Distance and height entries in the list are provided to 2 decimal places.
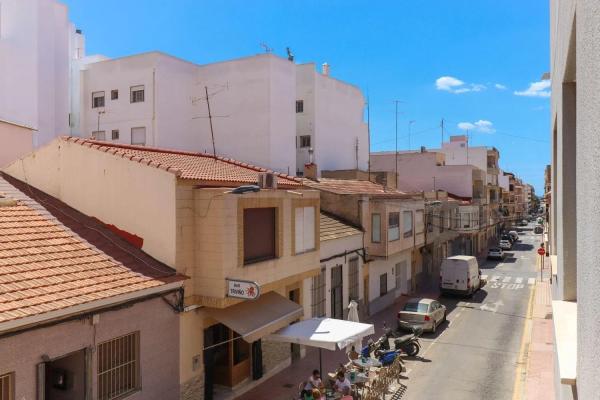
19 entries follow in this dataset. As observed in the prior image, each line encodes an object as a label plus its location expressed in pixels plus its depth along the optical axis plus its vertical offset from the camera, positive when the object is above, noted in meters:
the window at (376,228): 25.53 -1.53
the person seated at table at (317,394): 12.49 -5.24
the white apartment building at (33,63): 31.16 +9.46
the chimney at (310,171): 29.20 +1.81
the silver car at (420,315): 21.70 -5.46
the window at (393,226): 26.23 -1.50
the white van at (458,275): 29.45 -4.84
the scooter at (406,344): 18.28 -5.81
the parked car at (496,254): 49.88 -5.85
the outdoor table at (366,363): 15.38 -5.45
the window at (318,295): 19.62 -4.09
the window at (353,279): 23.38 -4.04
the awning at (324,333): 13.66 -4.08
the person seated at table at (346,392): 13.16 -5.49
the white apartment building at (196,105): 34.62 +7.35
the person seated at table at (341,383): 13.30 -5.29
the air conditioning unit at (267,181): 14.05 +0.59
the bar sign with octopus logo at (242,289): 12.23 -2.37
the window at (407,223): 28.52 -1.45
